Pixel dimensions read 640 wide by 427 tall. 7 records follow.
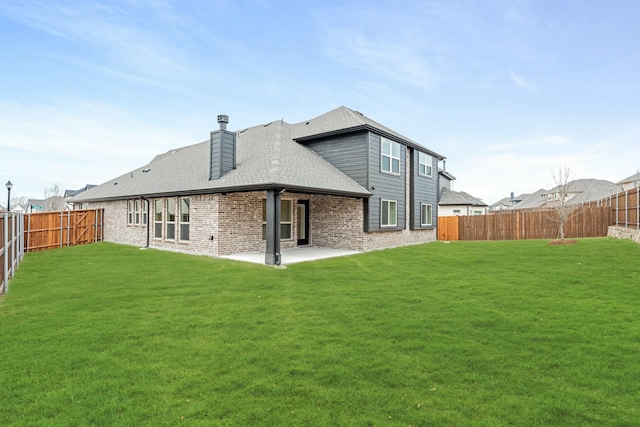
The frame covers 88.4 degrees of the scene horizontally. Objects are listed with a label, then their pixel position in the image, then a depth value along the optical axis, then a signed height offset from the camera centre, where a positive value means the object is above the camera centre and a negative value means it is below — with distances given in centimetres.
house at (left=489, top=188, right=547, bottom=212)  6656 +397
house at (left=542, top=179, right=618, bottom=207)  5244 +448
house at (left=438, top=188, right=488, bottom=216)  3139 +120
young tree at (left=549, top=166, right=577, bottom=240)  1868 +64
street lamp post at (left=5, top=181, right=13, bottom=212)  2384 +216
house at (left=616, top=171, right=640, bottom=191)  4551 +498
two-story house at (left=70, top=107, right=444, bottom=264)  1398 +108
